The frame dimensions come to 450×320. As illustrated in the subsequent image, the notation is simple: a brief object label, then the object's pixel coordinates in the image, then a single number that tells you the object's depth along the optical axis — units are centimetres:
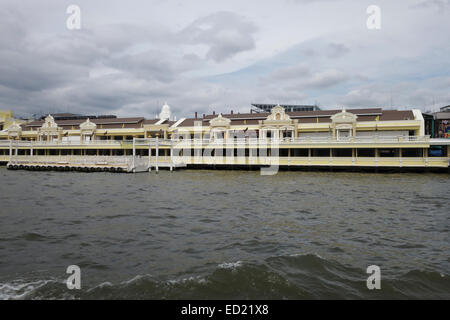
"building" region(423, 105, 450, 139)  6119
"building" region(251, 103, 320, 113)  8900
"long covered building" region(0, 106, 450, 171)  4016
